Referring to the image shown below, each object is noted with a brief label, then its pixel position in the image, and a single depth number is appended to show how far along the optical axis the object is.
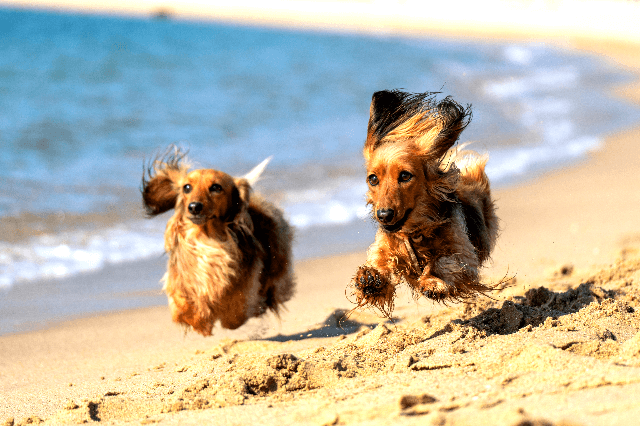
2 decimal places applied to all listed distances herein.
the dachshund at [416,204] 8.31
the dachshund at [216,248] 10.13
